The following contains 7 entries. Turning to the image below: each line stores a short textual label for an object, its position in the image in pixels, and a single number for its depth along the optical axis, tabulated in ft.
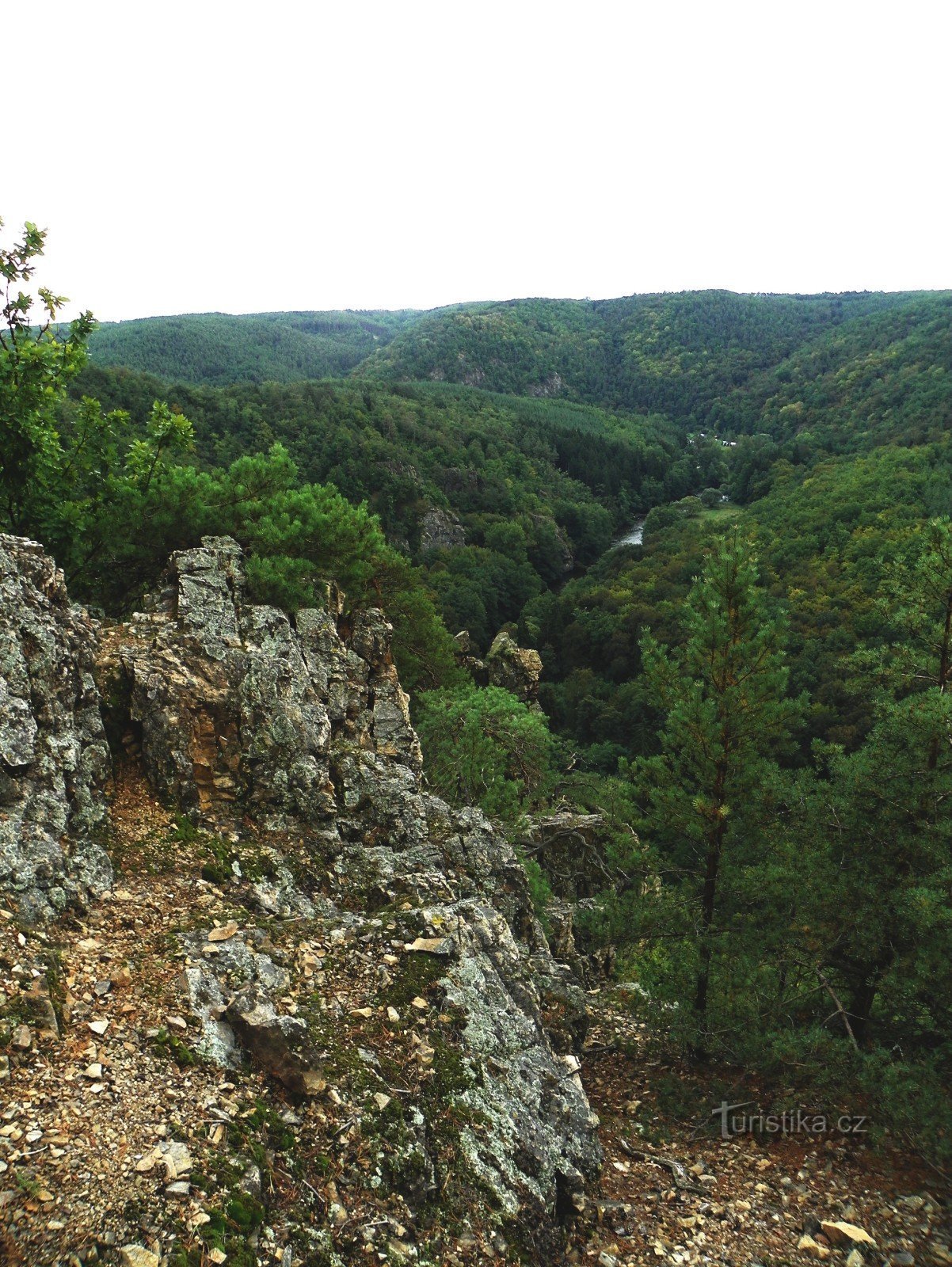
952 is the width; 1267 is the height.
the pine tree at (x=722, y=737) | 32.94
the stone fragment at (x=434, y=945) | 24.54
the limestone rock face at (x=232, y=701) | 28.30
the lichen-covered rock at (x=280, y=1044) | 17.95
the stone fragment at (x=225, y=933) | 21.59
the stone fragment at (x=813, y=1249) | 21.39
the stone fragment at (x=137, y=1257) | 12.51
